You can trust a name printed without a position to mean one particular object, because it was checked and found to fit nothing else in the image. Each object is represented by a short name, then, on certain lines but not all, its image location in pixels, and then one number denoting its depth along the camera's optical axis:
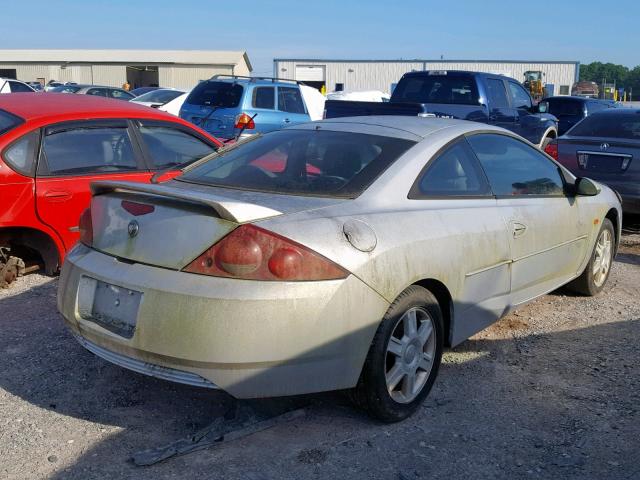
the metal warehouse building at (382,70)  47.84
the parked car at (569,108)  18.68
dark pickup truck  11.12
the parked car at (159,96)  19.09
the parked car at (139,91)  27.33
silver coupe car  3.05
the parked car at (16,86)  21.65
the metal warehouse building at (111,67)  54.56
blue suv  12.37
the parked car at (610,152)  7.84
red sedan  5.29
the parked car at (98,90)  24.08
